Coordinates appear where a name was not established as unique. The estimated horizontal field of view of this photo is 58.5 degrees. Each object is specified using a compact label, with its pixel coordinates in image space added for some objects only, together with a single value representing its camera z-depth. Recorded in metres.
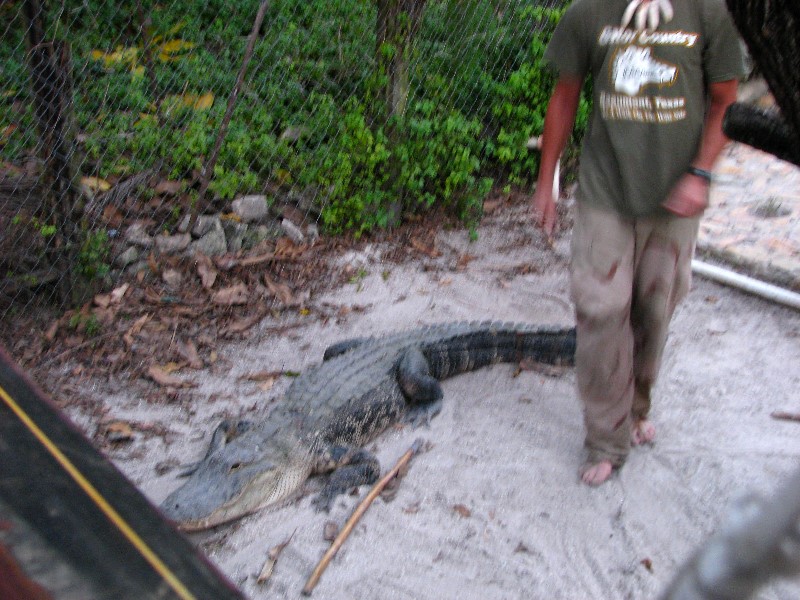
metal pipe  4.58
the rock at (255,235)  5.26
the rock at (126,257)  4.86
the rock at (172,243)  5.02
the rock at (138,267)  4.88
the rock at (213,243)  5.09
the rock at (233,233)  5.21
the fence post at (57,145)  4.12
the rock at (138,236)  4.95
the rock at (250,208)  5.29
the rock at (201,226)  5.16
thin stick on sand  2.77
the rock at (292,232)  5.39
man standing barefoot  2.55
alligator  3.22
